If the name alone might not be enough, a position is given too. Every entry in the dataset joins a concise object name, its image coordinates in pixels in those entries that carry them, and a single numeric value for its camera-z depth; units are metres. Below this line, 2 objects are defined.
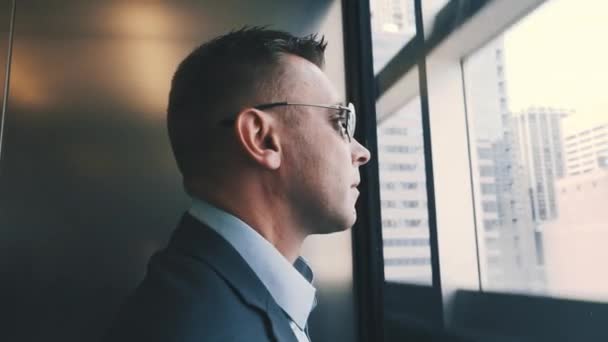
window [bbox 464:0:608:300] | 0.91
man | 0.62
